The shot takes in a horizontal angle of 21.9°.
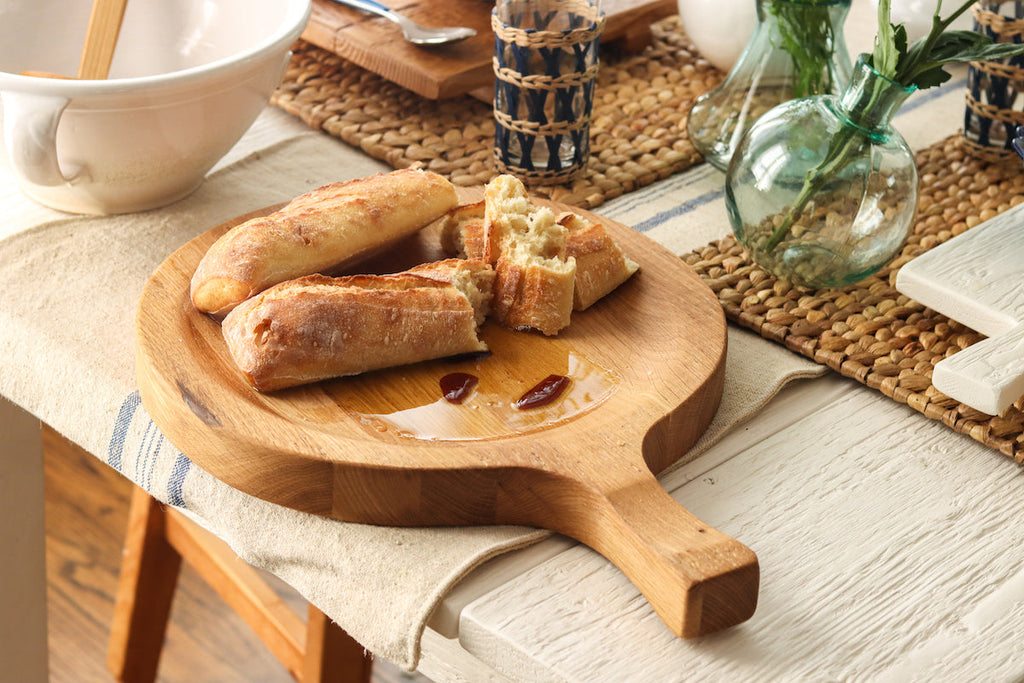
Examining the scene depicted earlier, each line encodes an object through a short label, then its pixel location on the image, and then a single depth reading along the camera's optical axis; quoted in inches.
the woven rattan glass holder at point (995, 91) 70.3
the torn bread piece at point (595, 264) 63.2
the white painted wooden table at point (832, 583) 56.3
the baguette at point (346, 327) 59.7
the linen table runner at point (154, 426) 57.7
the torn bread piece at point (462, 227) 64.3
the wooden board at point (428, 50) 72.8
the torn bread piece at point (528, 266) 62.1
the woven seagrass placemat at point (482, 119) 71.5
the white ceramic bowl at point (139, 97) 63.0
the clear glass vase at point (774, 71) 69.2
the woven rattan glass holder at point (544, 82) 68.8
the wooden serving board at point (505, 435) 56.7
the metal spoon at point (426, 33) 73.5
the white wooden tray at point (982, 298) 60.8
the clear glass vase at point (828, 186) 64.0
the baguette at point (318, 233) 61.7
